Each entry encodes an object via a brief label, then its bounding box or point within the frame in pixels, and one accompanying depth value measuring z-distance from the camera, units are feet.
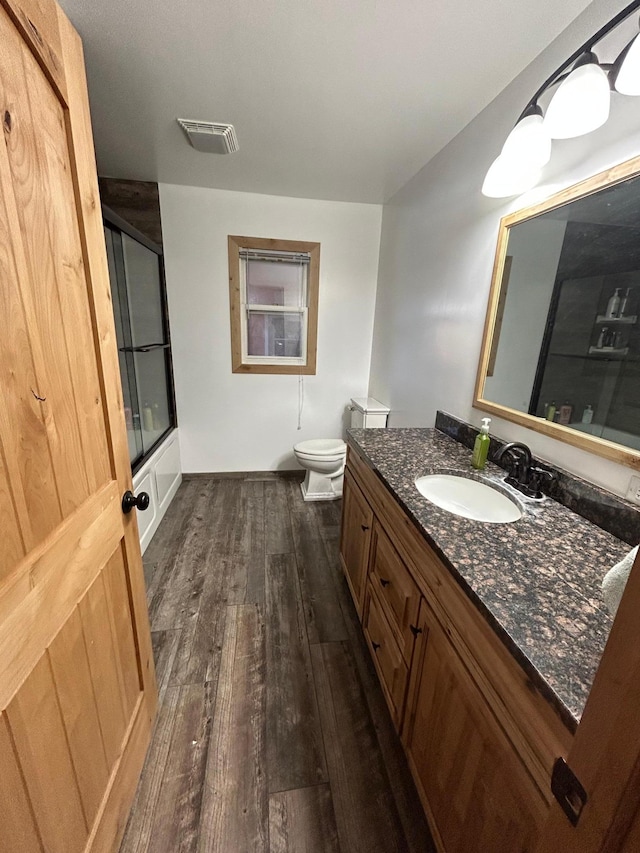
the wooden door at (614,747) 1.01
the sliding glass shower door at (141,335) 6.88
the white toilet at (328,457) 9.11
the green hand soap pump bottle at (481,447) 4.57
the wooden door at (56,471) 1.98
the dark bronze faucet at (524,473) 3.94
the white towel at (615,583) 2.07
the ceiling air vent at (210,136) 5.86
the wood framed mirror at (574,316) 3.29
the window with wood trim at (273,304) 9.32
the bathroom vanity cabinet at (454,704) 1.96
